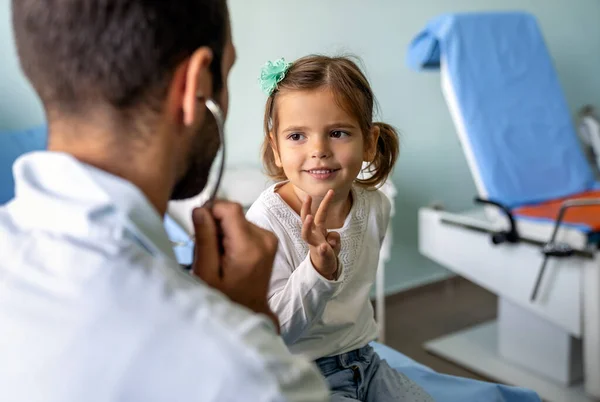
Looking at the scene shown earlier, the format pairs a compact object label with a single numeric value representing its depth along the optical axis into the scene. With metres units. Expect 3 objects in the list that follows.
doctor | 0.51
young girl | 1.06
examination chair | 1.89
